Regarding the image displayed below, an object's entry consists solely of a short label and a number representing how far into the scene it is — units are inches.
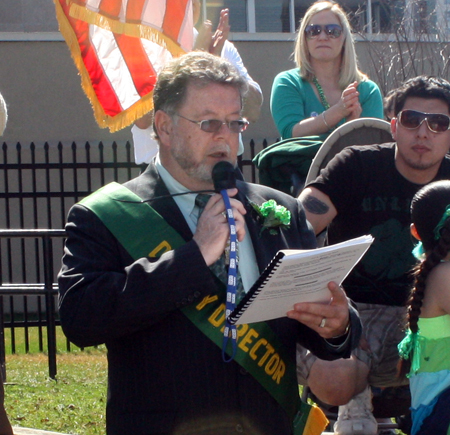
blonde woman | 384.2
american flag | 392.2
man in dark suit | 186.4
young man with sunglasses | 296.5
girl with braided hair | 245.0
